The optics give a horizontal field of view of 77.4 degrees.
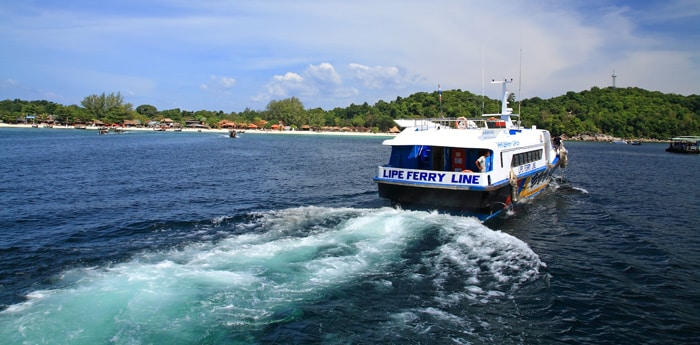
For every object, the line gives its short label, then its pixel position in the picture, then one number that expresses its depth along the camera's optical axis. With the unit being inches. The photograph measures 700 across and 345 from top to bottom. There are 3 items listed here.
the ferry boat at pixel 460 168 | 738.8
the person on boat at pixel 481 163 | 761.0
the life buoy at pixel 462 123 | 935.0
